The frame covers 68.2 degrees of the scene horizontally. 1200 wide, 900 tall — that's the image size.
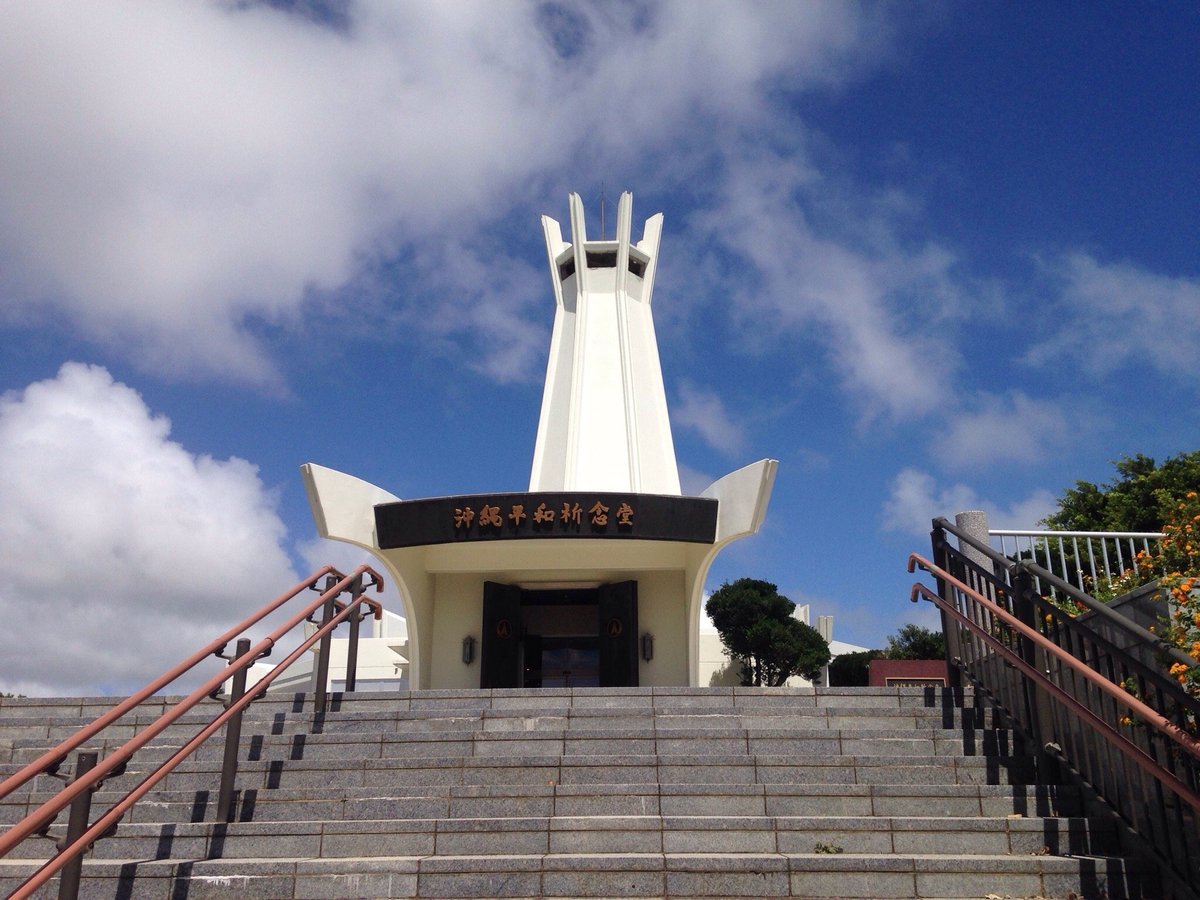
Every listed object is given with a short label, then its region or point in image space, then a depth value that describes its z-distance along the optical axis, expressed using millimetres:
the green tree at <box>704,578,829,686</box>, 28469
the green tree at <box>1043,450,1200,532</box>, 14844
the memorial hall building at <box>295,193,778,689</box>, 10367
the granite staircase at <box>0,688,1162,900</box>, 3553
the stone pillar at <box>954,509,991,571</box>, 6066
